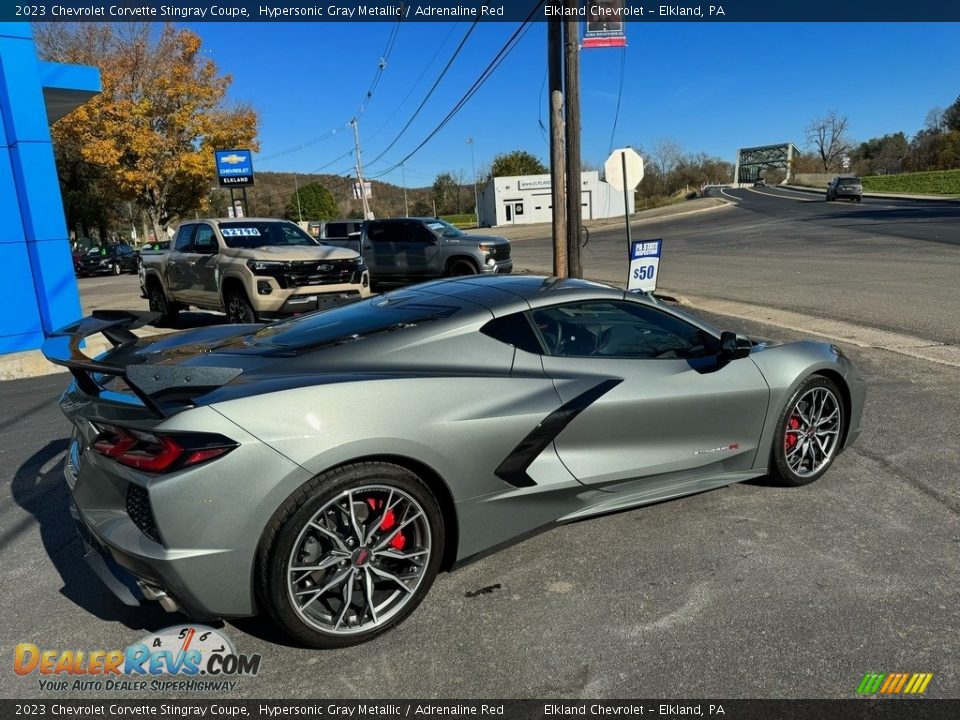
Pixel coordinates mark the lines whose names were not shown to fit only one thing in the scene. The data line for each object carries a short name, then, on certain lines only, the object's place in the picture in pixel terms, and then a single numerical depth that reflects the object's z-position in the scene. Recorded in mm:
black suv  50062
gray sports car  2445
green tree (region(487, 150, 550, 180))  91750
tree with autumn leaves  30000
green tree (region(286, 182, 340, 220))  98125
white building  67562
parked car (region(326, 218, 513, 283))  15602
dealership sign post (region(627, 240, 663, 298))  9367
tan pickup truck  9719
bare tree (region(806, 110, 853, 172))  120750
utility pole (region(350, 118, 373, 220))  42603
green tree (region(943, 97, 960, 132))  92500
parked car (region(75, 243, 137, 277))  30469
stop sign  11023
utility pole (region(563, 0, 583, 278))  10953
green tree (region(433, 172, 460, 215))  102562
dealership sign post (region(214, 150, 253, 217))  30859
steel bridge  113438
